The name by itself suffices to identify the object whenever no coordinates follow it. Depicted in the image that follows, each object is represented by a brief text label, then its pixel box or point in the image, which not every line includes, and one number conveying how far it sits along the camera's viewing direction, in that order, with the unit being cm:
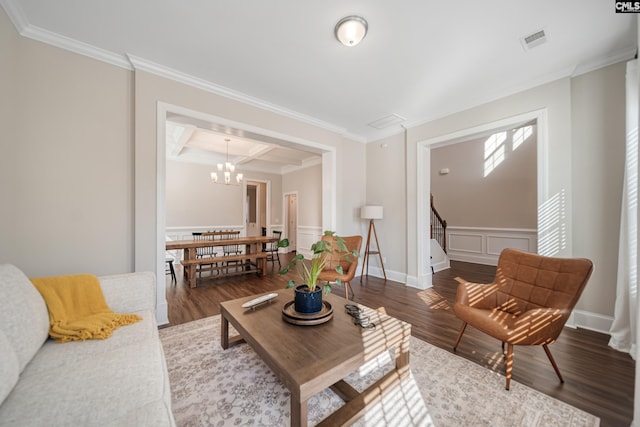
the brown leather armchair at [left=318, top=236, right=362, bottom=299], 322
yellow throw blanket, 140
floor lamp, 432
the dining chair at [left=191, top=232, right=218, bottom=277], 452
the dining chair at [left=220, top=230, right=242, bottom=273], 484
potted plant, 173
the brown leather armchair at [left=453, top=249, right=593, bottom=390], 161
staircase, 525
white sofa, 87
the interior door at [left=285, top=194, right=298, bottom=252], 793
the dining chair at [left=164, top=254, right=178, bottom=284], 410
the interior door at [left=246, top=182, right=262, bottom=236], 813
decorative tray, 164
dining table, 395
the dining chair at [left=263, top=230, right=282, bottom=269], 526
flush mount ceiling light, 194
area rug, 138
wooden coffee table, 116
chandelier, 509
